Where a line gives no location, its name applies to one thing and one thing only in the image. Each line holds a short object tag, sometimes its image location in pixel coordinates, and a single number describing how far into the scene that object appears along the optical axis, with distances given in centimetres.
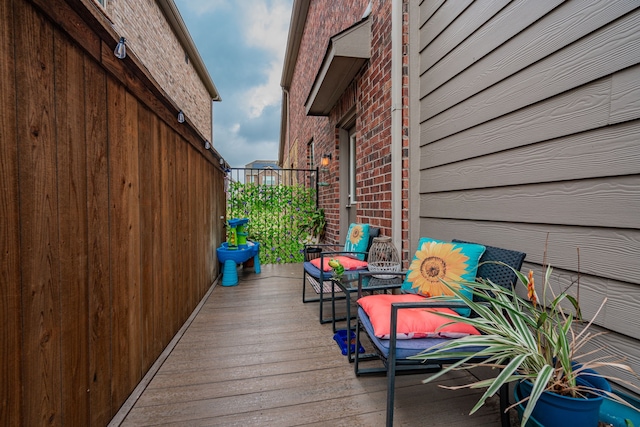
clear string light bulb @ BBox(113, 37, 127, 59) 124
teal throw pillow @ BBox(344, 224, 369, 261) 275
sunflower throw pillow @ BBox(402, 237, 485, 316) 151
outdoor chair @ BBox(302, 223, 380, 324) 253
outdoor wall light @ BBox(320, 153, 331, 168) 452
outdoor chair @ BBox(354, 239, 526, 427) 121
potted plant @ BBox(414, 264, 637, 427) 79
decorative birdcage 207
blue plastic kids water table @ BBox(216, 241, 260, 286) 366
